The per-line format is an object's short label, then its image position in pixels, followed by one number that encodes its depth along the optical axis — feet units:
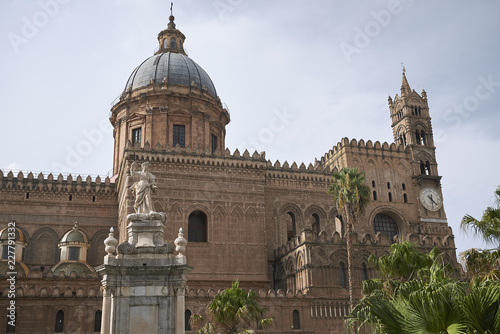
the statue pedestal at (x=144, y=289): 43.29
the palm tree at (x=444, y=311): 30.40
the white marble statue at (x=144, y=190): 48.96
